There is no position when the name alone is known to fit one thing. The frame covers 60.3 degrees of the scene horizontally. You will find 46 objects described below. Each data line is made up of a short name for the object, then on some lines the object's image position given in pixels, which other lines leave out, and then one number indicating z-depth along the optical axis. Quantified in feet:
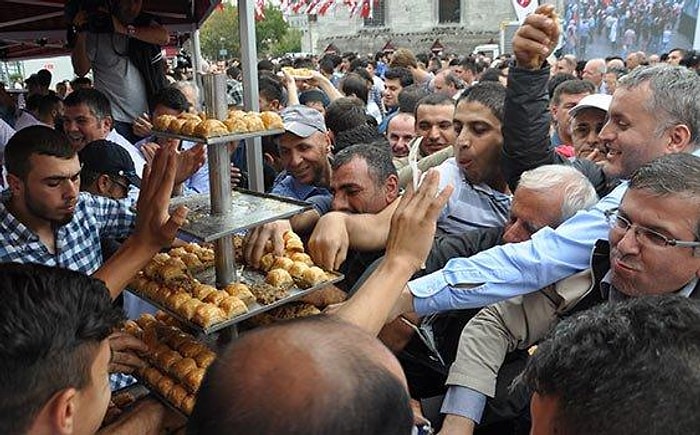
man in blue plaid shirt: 7.98
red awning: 14.98
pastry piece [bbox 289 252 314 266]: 6.33
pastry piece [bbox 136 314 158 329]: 6.68
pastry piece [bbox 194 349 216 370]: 5.81
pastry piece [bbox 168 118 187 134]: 5.59
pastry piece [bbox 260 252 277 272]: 6.30
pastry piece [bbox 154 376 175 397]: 5.77
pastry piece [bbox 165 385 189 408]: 5.60
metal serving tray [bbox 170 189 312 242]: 5.45
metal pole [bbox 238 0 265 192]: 8.21
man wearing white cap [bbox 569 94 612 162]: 11.37
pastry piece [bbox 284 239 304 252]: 6.62
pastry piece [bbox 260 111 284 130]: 5.79
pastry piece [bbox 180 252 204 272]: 6.56
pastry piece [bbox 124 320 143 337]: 6.62
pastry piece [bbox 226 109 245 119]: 5.61
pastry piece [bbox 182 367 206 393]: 5.58
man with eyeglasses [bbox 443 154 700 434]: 5.15
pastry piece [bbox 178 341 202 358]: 5.98
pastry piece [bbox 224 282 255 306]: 5.74
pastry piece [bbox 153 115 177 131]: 5.81
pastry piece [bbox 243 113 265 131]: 5.58
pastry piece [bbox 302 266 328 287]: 5.98
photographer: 12.77
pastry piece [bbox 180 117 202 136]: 5.42
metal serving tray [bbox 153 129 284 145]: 5.25
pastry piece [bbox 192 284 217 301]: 5.71
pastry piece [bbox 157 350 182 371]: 5.88
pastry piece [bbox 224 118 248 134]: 5.43
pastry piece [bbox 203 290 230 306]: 5.57
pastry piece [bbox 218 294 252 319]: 5.45
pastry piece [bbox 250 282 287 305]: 5.73
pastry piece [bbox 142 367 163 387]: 5.95
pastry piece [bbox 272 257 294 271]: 6.09
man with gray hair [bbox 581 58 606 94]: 29.66
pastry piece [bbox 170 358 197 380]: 5.69
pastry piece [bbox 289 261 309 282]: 5.99
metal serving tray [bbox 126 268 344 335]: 5.41
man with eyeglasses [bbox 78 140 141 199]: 10.65
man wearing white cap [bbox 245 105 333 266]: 10.71
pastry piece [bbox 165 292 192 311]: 5.67
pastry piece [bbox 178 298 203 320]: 5.51
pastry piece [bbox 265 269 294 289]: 5.90
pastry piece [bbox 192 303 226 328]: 5.31
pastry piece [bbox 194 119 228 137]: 5.28
